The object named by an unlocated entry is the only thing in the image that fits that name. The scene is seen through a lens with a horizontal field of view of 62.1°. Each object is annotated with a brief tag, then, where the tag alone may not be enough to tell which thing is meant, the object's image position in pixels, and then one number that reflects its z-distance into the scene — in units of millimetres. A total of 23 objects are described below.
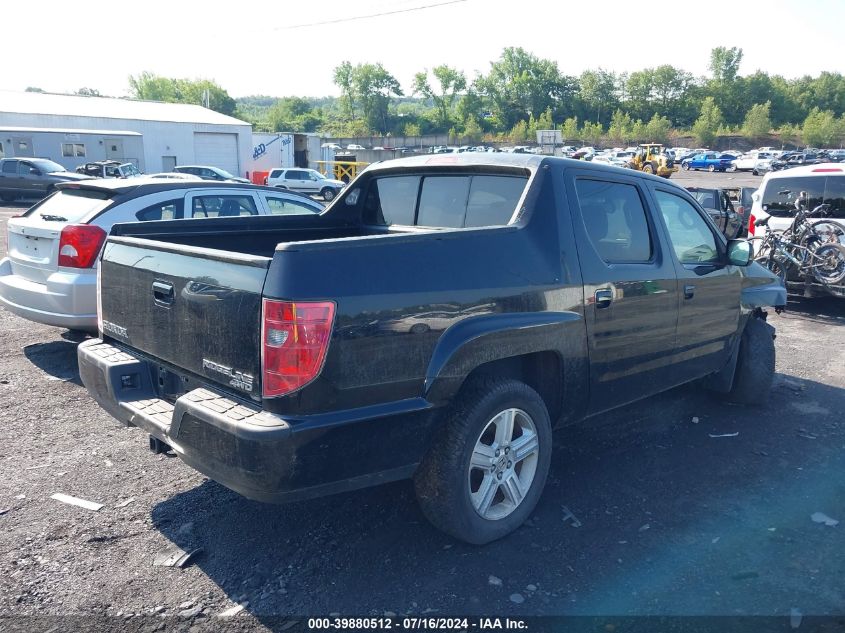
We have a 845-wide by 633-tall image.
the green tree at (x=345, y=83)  151625
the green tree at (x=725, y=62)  148625
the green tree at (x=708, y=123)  103750
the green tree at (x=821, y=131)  95188
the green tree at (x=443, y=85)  148125
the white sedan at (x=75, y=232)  6051
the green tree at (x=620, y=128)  107938
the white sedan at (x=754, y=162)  61278
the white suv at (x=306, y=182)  33406
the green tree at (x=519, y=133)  111125
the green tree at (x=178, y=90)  144625
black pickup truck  2883
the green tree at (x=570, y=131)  110175
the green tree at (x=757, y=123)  106188
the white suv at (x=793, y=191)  9586
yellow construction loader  44769
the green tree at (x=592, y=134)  107412
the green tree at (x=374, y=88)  148625
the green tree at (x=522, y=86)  141250
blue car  67750
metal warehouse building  33594
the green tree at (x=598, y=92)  139625
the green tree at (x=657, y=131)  108694
